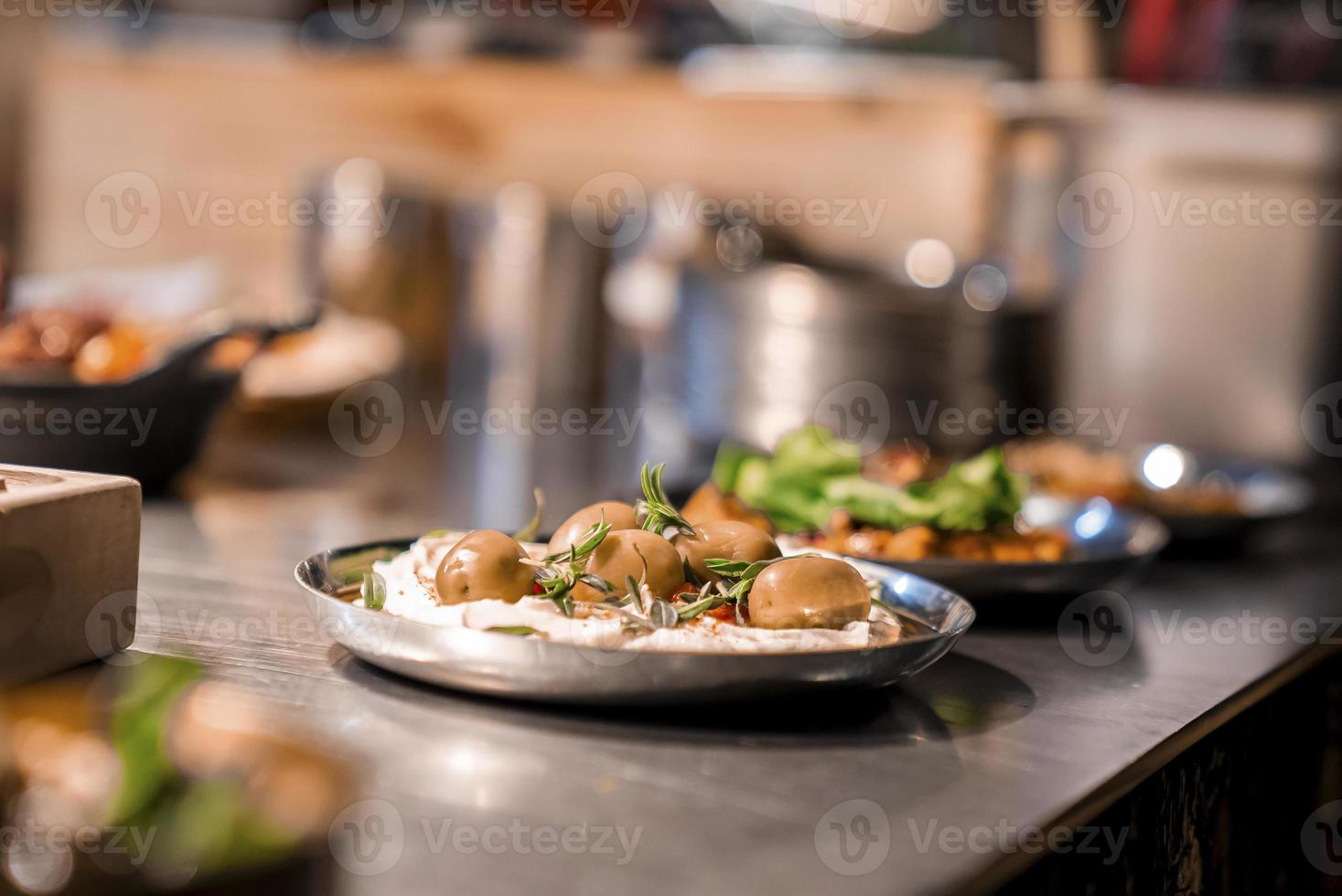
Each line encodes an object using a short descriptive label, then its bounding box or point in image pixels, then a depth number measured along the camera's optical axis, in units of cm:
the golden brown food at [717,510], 116
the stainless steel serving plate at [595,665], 96
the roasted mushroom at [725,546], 101
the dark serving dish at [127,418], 124
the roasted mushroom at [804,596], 98
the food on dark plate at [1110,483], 134
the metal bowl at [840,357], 183
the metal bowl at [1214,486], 131
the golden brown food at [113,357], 129
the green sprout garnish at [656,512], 101
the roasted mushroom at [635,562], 99
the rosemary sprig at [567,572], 98
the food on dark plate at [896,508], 115
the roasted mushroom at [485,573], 98
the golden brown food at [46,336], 128
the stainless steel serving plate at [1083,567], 113
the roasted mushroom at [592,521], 101
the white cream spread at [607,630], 96
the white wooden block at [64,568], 97
